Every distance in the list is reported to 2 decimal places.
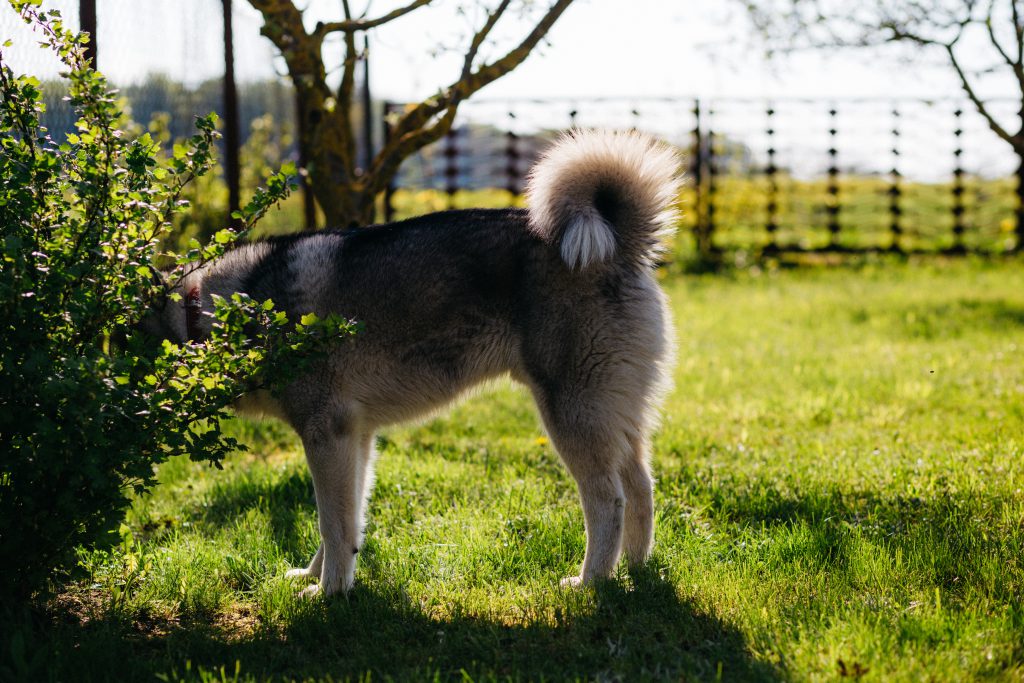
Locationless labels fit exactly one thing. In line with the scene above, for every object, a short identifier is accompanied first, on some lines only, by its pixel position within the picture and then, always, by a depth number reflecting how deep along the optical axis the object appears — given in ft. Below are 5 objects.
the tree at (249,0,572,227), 16.05
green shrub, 9.31
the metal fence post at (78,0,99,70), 14.52
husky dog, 11.29
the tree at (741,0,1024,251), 25.68
